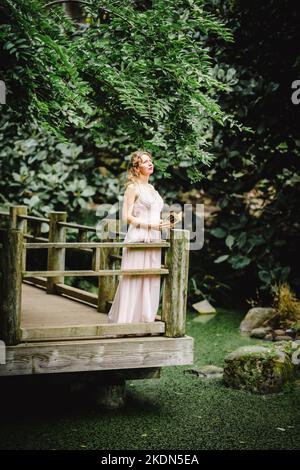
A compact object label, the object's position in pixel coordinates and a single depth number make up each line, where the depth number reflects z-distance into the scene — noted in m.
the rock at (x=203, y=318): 9.84
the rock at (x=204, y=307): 10.34
